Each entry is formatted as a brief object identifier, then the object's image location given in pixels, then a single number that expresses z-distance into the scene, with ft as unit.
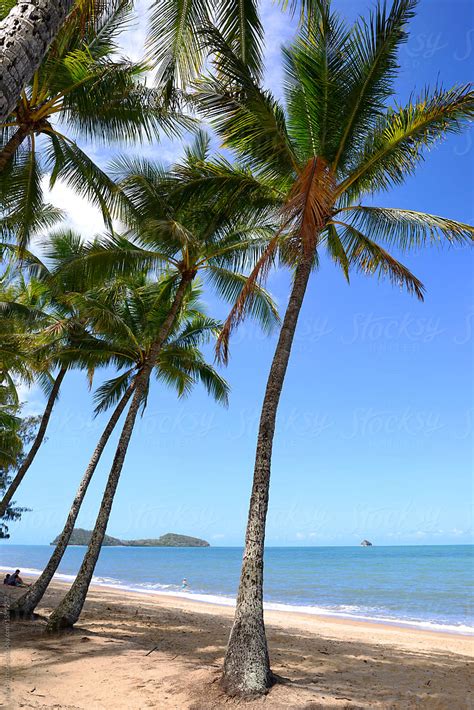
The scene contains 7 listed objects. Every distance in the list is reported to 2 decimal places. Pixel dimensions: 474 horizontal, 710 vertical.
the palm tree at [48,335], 41.37
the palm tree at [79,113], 25.64
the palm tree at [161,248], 31.76
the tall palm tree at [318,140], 22.61
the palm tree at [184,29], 21.56
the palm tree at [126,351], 37.11
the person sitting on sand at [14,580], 61.77
